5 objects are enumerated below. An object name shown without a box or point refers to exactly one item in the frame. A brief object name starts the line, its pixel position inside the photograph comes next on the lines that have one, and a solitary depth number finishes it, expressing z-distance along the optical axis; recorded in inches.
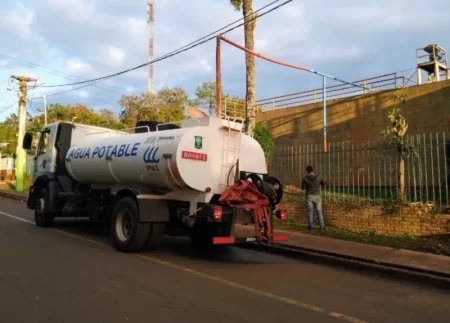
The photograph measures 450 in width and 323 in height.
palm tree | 603.8
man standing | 428.8
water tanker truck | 299.4
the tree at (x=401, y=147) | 407.5
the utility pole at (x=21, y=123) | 1044.5
